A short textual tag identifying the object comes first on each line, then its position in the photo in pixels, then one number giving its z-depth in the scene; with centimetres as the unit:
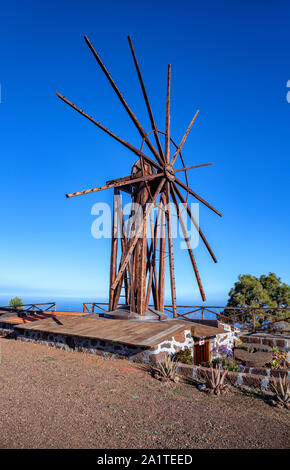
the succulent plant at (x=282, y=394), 578
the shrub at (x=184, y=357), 878
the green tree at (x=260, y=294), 2302
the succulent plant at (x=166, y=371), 716
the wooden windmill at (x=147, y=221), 1259
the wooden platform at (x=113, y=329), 862
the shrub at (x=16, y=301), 2560
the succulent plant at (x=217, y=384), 640
